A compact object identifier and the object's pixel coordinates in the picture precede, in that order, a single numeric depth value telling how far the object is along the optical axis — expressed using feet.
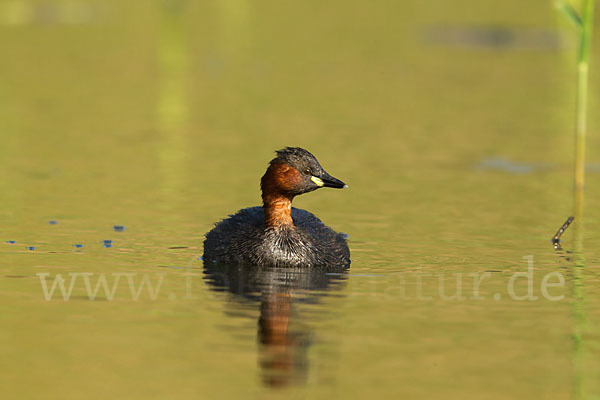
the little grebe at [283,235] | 52.65
